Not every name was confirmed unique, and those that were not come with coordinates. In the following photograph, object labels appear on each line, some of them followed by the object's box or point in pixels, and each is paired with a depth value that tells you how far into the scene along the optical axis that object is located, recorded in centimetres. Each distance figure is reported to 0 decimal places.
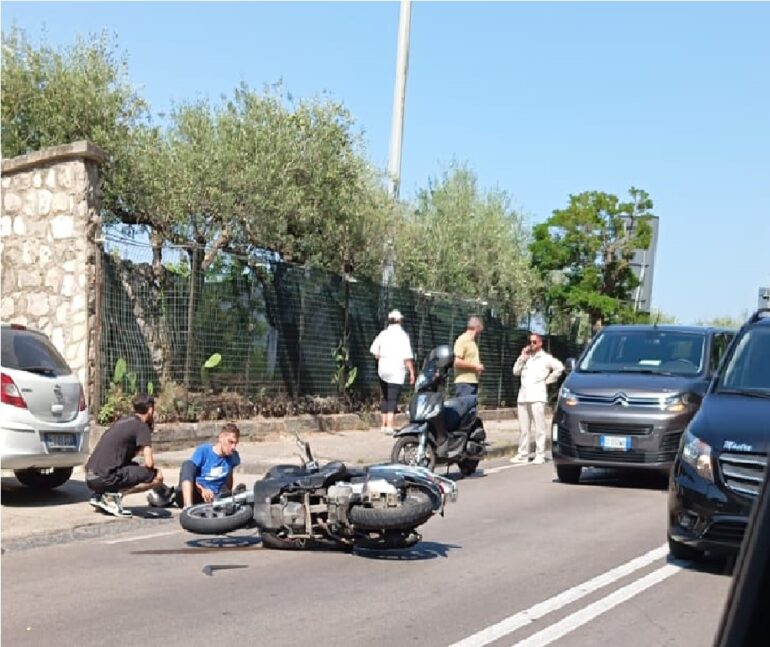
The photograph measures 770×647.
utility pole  2156
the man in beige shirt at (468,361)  1644
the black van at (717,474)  801
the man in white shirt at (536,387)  1689
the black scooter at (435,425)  1334
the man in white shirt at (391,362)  1861
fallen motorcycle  860
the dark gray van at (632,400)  1352
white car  1076
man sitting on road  1045
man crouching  1065
